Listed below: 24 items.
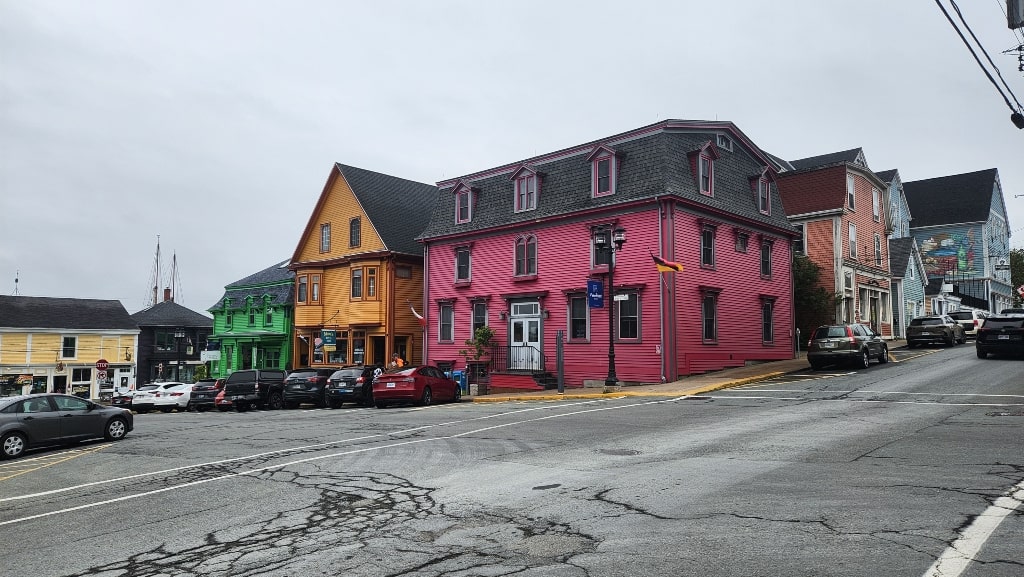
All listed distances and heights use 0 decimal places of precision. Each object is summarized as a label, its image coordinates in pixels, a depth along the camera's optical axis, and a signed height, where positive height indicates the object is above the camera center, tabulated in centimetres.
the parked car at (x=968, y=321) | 4091 +166
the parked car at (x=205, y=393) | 3161 -176
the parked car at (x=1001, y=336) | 2633 +50
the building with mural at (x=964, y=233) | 5988 +1002
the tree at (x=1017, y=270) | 6912 +770
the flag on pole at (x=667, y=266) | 2531 +301
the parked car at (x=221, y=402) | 2824 -192
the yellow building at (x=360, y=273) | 3775 +441
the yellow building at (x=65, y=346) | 5906 +67
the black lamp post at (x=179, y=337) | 7000 +160
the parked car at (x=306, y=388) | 2773 -136
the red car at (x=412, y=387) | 2364 -117
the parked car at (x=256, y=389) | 2811 -143
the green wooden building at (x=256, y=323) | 4791 +214
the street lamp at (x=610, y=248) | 2395 +348
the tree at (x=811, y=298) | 3528 +259
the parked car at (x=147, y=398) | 3359 -209
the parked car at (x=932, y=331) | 3438 +93
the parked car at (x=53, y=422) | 1561 -158
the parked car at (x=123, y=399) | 3522 -227
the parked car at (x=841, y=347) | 2519 +13
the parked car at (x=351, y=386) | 2616 -122
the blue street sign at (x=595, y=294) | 2639 +212
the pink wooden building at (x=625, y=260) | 2683 +383
